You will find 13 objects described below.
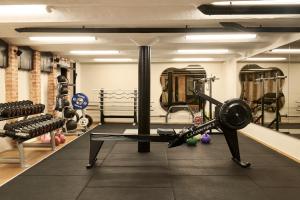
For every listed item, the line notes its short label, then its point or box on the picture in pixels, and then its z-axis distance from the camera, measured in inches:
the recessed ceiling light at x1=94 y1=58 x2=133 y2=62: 292.2
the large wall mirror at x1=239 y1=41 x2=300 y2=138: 172.6
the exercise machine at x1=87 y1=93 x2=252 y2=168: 141.1
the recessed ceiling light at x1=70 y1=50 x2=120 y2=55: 233.9
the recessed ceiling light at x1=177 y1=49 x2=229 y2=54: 226.0
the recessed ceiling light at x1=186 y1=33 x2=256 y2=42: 159.4
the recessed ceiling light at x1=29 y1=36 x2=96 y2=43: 167.7
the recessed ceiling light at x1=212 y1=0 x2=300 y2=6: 106.9
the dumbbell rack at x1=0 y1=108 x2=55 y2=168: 142.8
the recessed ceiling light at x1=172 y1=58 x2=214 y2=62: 292.4
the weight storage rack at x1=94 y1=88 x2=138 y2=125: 316.2
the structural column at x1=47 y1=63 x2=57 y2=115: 248.8
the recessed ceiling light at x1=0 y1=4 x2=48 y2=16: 118.8
